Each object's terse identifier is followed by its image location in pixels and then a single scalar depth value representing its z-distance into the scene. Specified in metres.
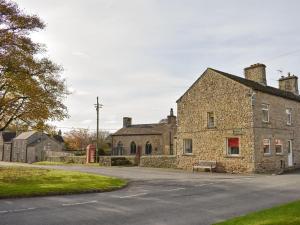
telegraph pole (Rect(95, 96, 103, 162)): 48.15
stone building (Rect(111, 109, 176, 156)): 55.16
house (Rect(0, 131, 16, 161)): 75.19
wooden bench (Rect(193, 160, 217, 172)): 28.41
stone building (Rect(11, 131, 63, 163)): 64.88
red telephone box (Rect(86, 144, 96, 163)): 45.03
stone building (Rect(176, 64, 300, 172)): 27.11
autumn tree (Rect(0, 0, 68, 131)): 23.09
